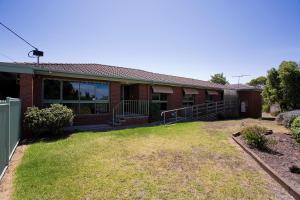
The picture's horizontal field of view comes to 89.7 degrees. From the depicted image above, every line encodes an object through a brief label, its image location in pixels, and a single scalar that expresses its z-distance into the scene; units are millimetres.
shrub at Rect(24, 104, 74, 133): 6627
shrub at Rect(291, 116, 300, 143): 5551
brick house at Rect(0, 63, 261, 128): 7273
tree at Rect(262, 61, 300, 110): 13438
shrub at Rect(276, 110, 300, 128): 9902
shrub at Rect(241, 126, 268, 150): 5941
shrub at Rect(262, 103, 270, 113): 23527
